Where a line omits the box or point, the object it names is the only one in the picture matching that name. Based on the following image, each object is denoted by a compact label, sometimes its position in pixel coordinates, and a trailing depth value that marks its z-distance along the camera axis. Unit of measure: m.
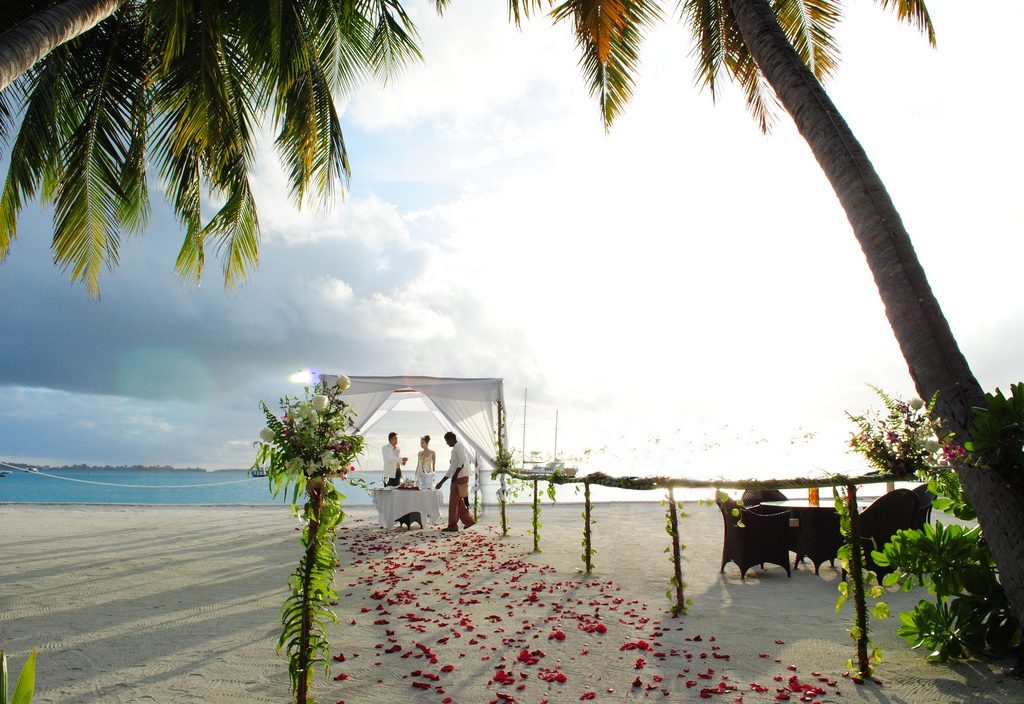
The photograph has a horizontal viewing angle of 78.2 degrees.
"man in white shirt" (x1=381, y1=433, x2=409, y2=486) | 12.16
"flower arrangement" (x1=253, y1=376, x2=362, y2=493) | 3.53
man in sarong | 11.30
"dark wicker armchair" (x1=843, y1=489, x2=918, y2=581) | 6.56
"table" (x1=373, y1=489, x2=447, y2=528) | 11.62
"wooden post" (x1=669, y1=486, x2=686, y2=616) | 5.44
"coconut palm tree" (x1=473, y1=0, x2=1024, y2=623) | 3.44
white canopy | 12.19
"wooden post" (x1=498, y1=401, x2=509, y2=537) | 10.68
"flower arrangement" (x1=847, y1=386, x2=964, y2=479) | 3.74
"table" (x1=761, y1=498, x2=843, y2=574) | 7.16
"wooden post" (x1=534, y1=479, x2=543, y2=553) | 8.91
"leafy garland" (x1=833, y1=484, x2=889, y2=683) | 3.89
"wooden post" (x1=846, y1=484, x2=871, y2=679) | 3.91
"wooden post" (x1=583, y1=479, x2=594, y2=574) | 7.17
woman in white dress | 12.12
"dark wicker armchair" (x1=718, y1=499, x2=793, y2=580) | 7.07
